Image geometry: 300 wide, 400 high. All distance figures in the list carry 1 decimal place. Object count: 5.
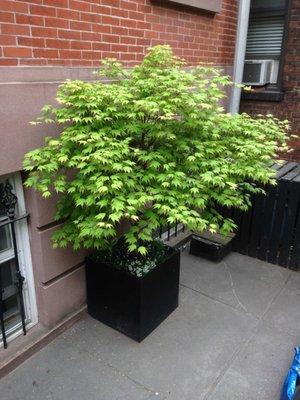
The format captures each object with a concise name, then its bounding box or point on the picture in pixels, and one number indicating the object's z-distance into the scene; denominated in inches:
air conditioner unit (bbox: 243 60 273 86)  257.6
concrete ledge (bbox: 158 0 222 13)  170.4
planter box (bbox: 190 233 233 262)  190.2
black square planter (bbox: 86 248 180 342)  132.2
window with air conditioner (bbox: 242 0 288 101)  249.9
